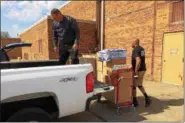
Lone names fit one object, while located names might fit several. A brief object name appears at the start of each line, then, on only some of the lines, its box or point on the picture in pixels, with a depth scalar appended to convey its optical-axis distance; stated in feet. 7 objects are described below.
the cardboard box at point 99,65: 20.03
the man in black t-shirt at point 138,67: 20.66
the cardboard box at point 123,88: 18.39
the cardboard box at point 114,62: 18.59
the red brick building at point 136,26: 32.24
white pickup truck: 9.50
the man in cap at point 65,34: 17.46
